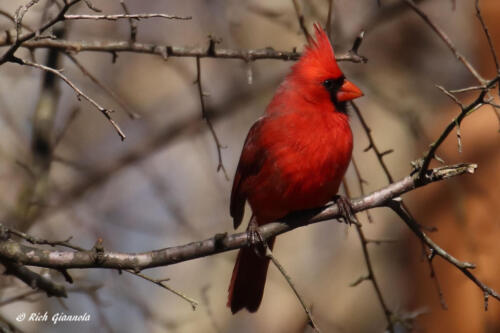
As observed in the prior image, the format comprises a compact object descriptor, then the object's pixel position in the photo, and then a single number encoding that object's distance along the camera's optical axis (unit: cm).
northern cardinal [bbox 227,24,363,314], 630
